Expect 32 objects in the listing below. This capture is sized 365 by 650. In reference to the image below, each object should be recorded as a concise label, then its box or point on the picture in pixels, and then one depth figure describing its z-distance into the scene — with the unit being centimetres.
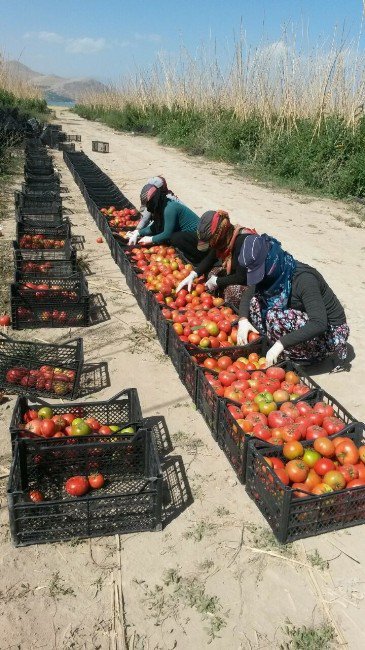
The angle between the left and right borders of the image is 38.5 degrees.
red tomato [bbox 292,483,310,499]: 304
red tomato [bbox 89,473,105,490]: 331
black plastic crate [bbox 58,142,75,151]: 1978
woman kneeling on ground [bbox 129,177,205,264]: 687
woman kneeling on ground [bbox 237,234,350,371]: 430
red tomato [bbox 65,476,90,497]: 323
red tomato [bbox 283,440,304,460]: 331
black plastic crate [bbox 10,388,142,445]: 364
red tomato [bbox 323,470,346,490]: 313
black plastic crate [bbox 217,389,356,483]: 341
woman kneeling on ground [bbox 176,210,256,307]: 448
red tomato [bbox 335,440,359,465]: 328
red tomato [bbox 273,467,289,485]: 309
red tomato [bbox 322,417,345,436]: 351
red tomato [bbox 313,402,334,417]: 366
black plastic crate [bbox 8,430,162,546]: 291
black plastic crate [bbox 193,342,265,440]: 390
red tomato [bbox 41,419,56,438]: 344
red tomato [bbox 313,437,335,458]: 335
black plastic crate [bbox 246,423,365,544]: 295
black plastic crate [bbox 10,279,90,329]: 546
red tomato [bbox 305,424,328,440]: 346
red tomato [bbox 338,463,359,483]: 318
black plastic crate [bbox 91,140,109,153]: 2155
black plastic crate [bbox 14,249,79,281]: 622
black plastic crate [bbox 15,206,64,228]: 821
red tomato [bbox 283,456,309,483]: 317
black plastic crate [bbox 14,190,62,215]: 909
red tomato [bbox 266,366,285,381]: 419
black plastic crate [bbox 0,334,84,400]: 433
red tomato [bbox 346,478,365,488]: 314
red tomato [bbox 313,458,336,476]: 325
